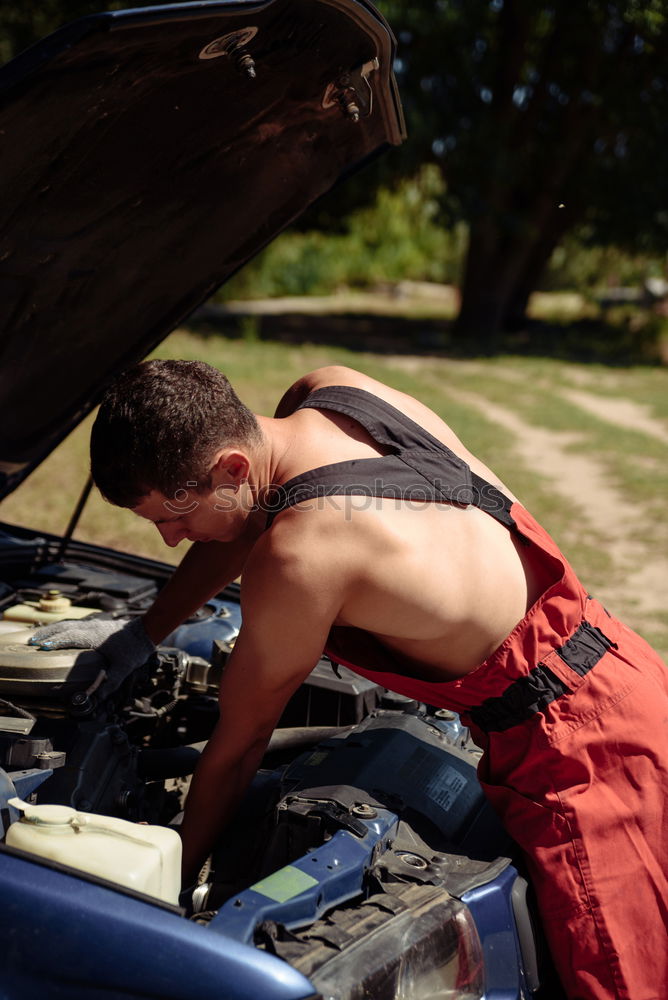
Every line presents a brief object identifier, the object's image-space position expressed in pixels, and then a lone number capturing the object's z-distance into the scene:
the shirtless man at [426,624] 1.83
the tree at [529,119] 13.73
